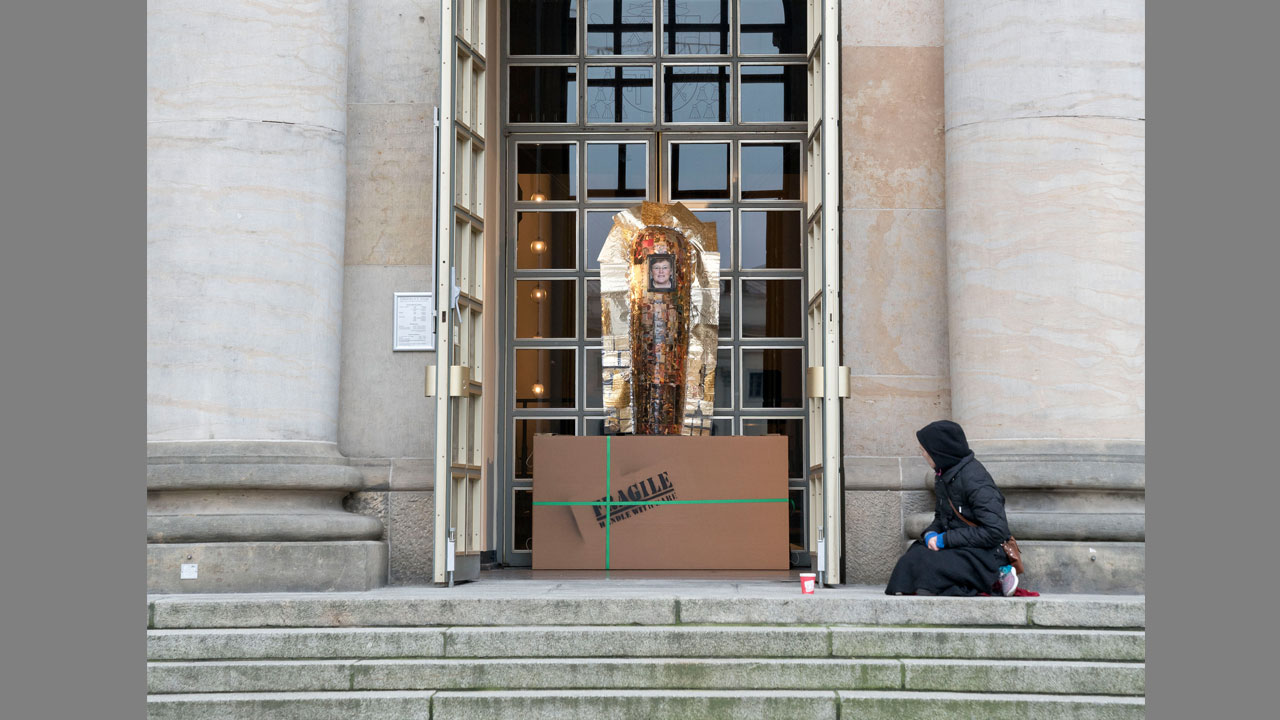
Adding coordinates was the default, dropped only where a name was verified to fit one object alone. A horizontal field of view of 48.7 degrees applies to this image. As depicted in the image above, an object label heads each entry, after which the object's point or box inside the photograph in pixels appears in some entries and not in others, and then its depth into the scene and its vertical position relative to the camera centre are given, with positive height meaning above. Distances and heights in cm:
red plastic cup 842 -122
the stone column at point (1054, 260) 931 +81
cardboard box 1059 -93
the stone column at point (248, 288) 930 +61
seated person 834 -91
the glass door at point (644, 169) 1198 +181
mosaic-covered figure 1123 +41
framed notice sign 1029 +41
